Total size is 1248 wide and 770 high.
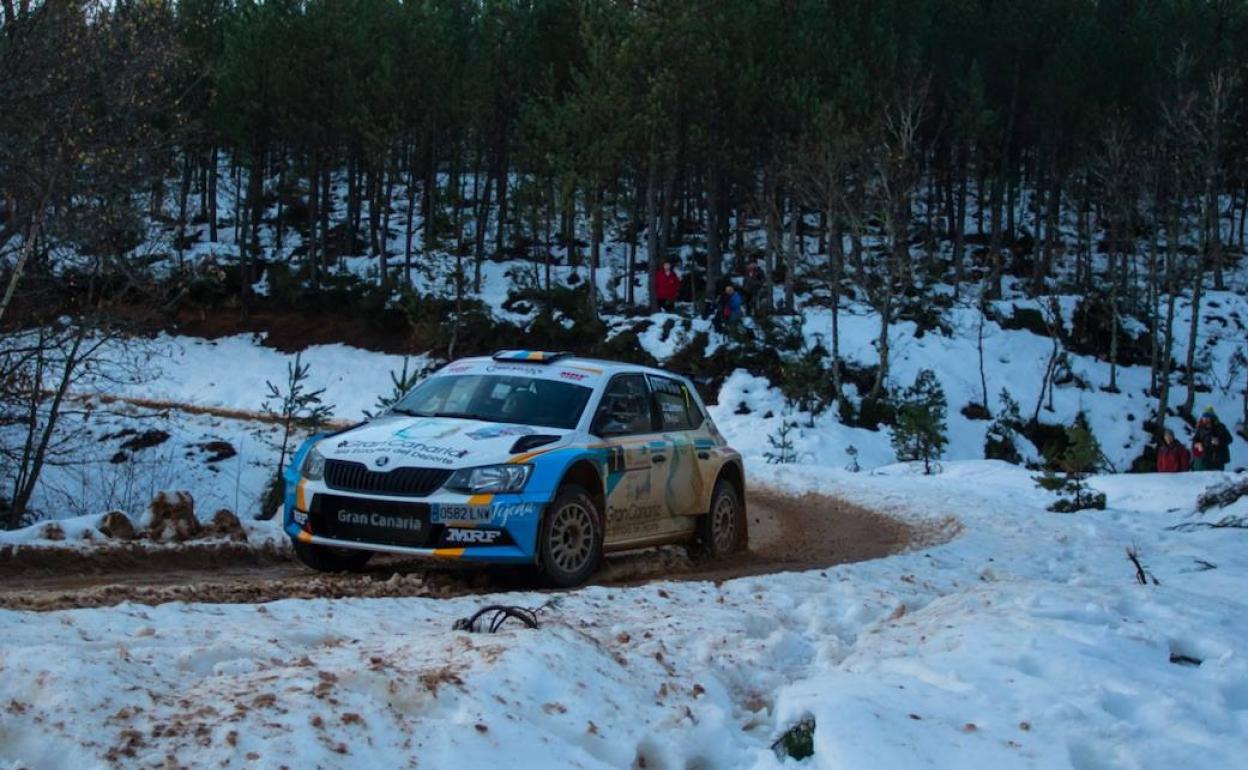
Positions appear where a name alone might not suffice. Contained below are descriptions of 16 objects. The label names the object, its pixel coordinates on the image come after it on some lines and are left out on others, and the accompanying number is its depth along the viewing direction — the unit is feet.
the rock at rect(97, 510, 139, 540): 30.48
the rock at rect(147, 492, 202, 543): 31.27
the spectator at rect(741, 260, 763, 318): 116.16
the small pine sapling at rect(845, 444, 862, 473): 80.29
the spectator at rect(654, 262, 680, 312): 123.75
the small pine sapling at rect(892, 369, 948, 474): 76.28
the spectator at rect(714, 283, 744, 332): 111.24
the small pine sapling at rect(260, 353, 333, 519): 43.98
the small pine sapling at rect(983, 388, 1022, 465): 101.24
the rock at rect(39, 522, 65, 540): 29.07
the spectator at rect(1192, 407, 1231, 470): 74.13
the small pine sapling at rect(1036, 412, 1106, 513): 54.24
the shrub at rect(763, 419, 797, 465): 80.33
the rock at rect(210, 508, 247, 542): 32.17
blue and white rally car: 26.25
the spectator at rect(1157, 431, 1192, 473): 73.26
